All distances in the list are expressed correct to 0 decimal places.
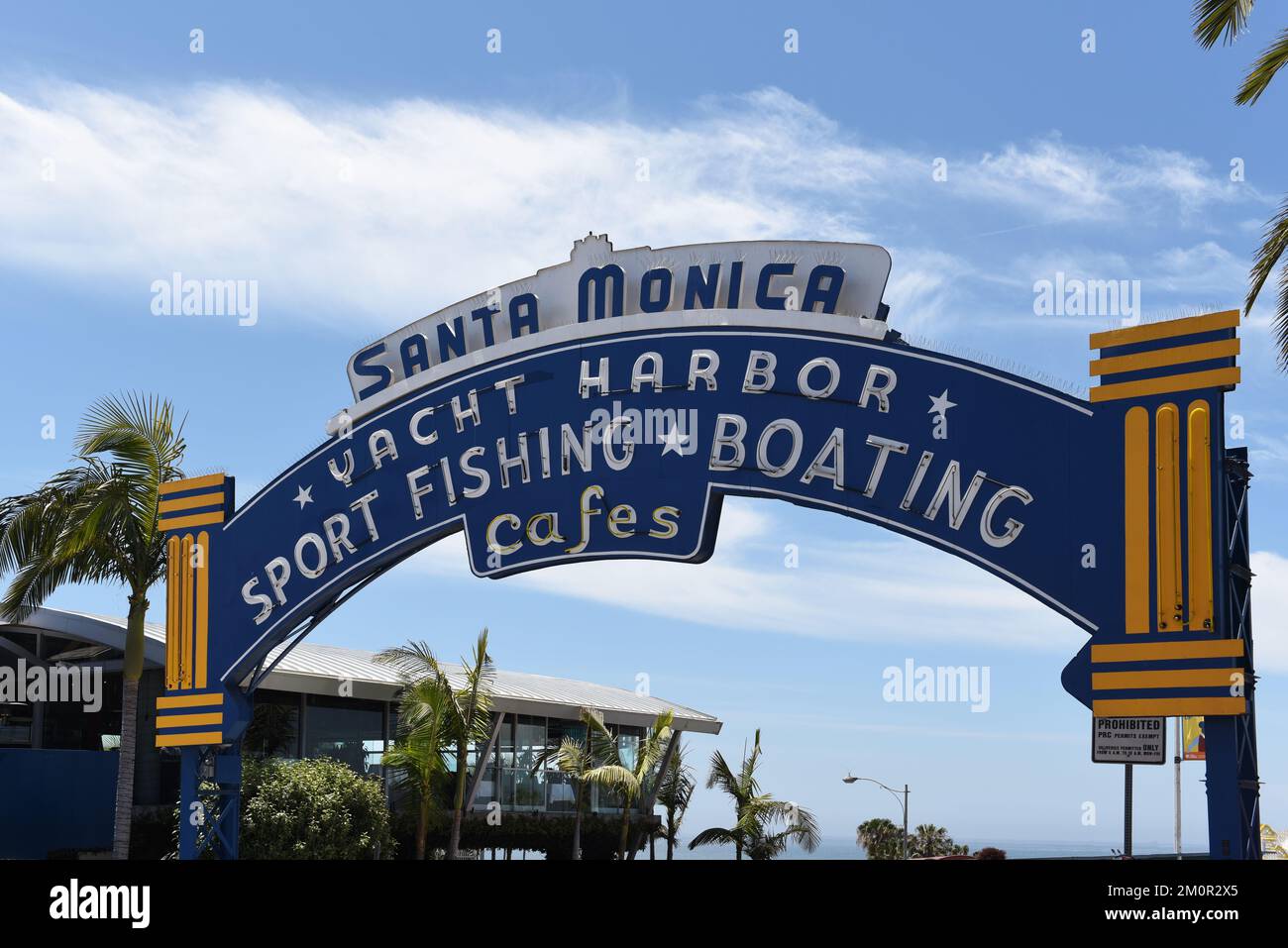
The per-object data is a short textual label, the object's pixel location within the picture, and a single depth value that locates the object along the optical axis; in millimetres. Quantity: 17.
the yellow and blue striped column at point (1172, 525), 13547
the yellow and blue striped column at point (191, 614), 20844
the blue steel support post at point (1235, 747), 13203
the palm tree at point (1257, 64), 16750
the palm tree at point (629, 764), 27984
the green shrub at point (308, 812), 21469
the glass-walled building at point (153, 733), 25969
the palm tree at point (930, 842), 50997
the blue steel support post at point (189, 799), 20312
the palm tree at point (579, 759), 29016
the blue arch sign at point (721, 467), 13859
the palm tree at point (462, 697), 24844
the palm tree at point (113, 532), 23297
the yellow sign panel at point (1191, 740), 32872
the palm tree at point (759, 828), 32031
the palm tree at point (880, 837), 51594
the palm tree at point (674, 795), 31766
